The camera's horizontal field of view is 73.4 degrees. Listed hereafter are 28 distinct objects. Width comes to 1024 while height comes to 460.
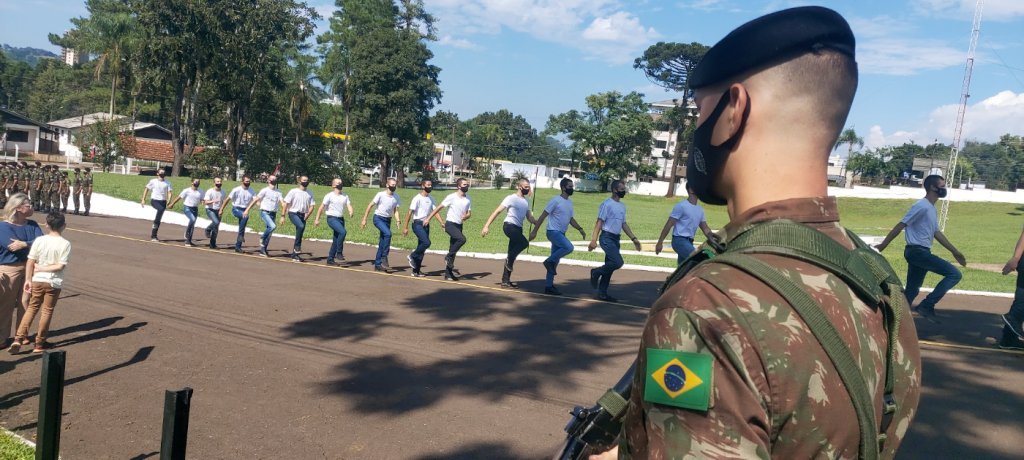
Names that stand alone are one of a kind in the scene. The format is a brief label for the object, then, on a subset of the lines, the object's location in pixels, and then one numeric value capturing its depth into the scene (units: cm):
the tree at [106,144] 5256
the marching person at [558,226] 1205
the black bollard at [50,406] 423
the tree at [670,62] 7688
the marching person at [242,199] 1682
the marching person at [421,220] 1344
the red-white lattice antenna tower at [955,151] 2661
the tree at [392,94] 5725
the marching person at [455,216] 1317
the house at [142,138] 6656
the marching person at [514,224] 1271
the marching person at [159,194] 1833
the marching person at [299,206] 1546
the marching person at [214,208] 1703
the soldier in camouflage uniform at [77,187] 2384
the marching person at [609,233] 1155
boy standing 766
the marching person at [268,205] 1579
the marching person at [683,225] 1155
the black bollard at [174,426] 357
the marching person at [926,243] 962
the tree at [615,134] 6919
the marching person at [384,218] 1405
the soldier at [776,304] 124
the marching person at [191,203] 1731
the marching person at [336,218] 1483
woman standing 774
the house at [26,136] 6797
